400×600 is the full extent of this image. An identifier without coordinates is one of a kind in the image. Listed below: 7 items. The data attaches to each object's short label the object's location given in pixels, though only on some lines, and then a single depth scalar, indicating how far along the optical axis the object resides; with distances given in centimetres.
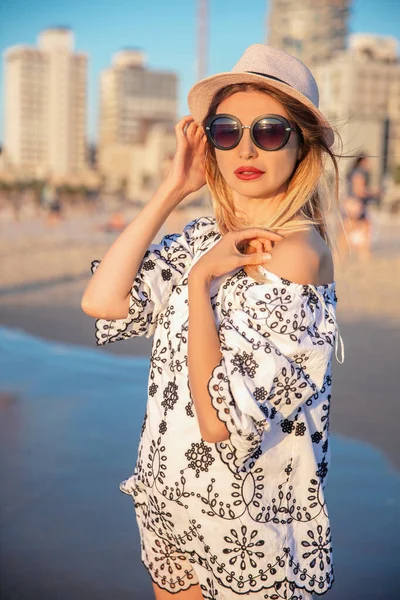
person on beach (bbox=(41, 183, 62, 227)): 2442
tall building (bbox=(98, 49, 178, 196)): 17400
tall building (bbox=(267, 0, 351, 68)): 15188
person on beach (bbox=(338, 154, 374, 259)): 1274
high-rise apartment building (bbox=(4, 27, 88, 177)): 16350
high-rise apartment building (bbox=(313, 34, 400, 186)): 10144
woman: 151
